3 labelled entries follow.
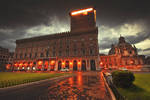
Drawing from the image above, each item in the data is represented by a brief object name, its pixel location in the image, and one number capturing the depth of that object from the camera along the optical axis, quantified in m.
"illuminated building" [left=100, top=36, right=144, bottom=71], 53.10
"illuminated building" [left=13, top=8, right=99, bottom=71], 37.60
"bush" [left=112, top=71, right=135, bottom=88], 6.46
